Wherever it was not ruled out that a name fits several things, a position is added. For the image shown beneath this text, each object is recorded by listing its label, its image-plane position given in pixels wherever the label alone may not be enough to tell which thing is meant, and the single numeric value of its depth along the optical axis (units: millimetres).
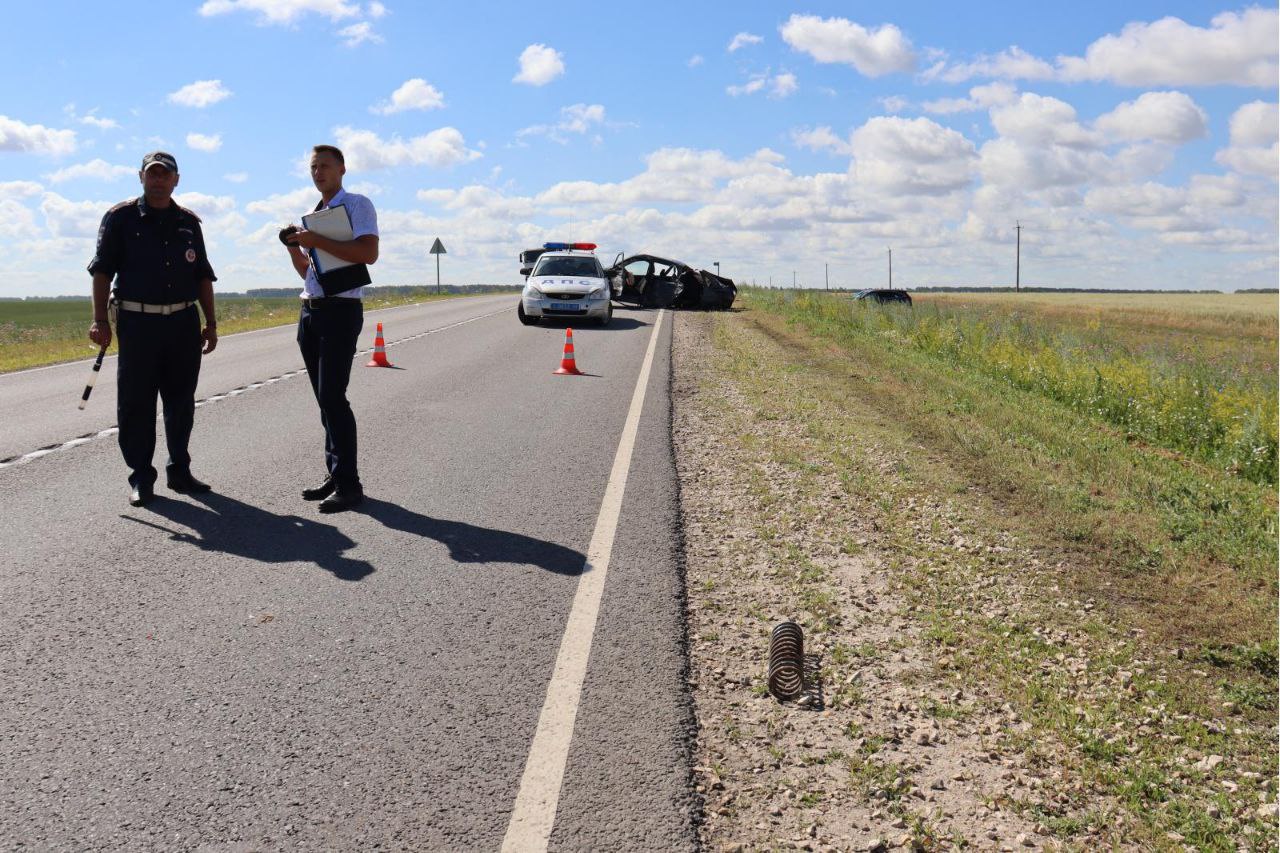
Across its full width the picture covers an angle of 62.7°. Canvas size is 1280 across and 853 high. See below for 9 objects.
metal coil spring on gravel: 3977
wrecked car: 30547
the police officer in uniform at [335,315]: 6430
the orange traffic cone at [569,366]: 14825
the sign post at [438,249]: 49688
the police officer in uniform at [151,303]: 6504
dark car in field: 46350
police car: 23578
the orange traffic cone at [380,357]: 15602
